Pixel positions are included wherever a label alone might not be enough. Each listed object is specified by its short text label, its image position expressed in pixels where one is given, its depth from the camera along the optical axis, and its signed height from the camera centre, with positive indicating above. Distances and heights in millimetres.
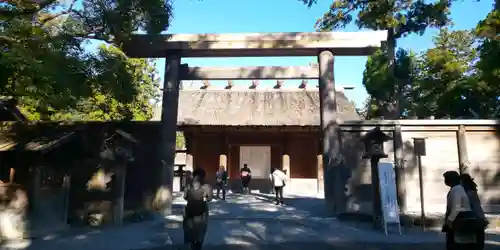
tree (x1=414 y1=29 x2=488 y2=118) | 17547 +4914
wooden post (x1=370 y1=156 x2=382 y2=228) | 8641 -716
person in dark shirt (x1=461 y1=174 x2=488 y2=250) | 4438 -523
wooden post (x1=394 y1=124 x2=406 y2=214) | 9836 +0
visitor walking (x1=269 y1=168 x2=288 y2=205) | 12039 -510
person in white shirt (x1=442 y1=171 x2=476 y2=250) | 4395 -651
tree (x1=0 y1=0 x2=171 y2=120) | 6391 +2288
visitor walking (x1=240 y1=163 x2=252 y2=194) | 15227 -400
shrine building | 17438 +1742
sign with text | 8156 -586
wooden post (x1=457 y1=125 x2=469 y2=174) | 9945 +525
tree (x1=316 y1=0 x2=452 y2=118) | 14438 +6336
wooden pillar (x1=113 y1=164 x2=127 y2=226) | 9188 -790
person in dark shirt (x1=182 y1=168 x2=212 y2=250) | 5609 -783
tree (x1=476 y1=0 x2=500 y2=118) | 9543 +3533
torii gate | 10125 +3512
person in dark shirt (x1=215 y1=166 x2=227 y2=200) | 13984 -478
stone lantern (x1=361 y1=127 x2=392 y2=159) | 8648 +611
